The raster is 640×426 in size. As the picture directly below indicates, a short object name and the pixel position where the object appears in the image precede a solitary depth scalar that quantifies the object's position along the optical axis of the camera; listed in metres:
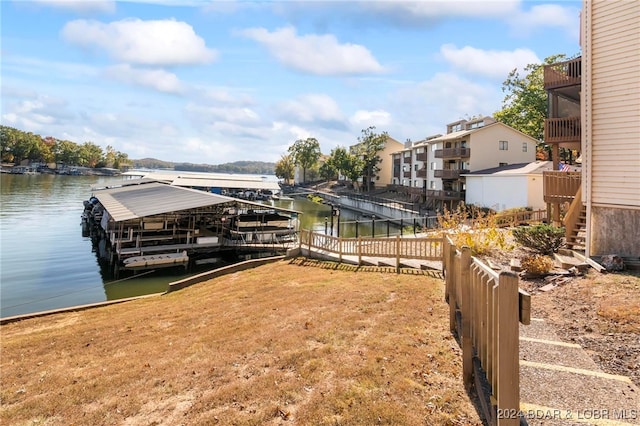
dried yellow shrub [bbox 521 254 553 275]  9.77
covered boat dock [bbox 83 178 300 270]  20.14
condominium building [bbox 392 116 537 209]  38.25
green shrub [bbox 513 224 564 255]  12.04
